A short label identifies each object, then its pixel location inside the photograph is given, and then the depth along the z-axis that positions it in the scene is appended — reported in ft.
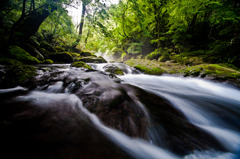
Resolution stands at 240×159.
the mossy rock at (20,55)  14.88
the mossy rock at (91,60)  33.59
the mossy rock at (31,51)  18.71
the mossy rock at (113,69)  20.43
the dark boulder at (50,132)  2.54
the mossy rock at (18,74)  7.46
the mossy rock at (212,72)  12.36
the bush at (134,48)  41.23
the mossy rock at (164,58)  29.49
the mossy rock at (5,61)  11.15
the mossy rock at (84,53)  41.30
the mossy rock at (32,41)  21.16
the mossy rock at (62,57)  24.99
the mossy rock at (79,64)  17.23
